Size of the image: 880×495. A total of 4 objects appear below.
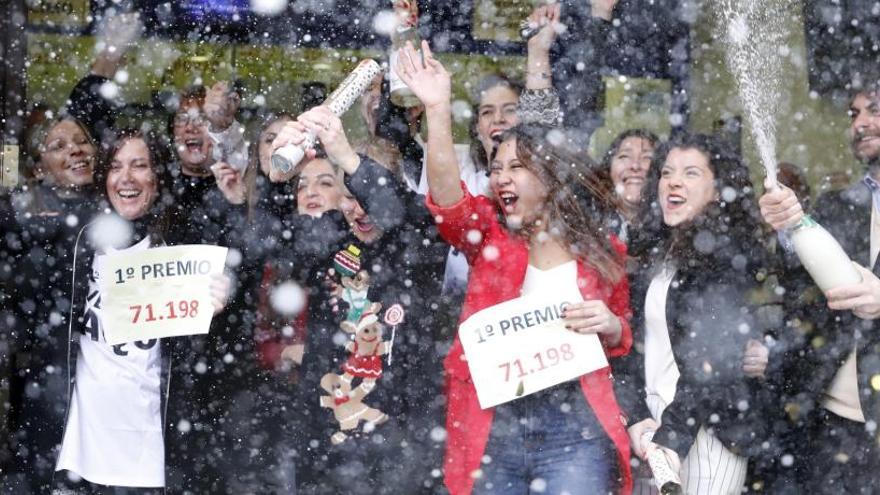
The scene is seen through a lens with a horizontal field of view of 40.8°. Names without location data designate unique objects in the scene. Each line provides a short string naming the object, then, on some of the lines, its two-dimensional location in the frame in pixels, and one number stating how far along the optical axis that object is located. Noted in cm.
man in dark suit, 432
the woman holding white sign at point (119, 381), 468
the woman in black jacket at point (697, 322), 414
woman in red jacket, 400
